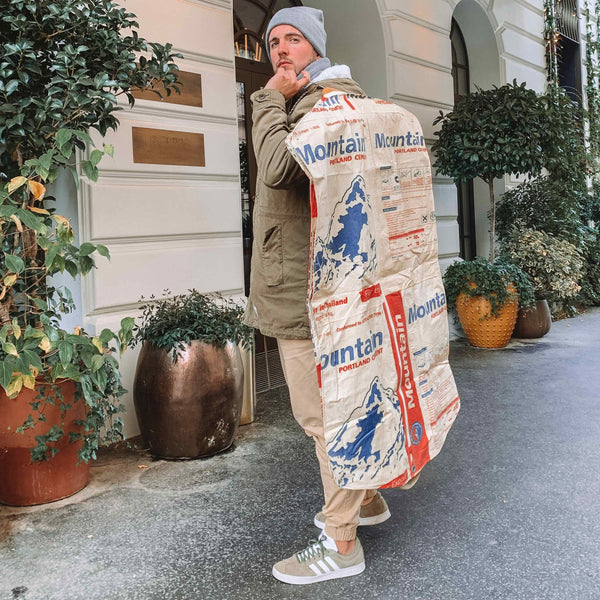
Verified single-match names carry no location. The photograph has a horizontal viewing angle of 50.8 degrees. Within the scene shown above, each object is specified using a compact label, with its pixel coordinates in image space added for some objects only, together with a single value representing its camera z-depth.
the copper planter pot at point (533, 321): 7.02
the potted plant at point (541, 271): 7.05
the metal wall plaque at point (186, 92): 4.18
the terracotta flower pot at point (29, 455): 2.93
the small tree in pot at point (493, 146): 6.38
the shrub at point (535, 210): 7.88
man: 2.22
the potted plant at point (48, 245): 2.74
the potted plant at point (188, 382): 3.52
